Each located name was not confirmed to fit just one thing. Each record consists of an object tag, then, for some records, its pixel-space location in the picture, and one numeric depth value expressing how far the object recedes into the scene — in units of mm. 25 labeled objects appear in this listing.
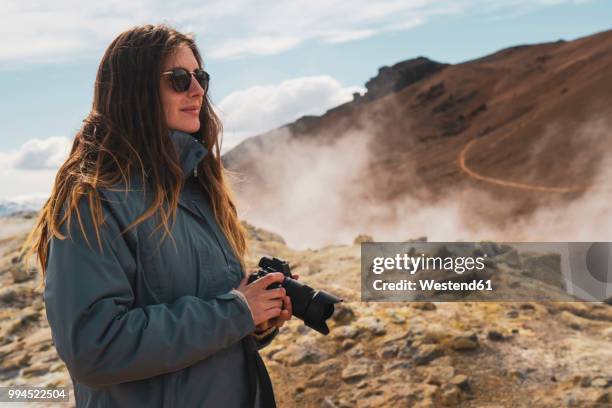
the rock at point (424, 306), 6357
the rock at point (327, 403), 4852
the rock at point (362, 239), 11287
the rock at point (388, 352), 5383
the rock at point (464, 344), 5344
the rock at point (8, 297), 8352
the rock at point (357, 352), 5465
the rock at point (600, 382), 4644
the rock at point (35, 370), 6075
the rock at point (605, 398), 4477
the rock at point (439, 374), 4910
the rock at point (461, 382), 4836
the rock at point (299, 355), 5500
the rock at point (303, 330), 5938
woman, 1552
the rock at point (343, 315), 6086
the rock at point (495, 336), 5598
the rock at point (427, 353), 5219
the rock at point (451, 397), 4684
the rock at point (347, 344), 5605
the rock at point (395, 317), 5949
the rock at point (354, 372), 5164
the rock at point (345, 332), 5754
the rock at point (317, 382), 5145
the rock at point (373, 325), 5746
